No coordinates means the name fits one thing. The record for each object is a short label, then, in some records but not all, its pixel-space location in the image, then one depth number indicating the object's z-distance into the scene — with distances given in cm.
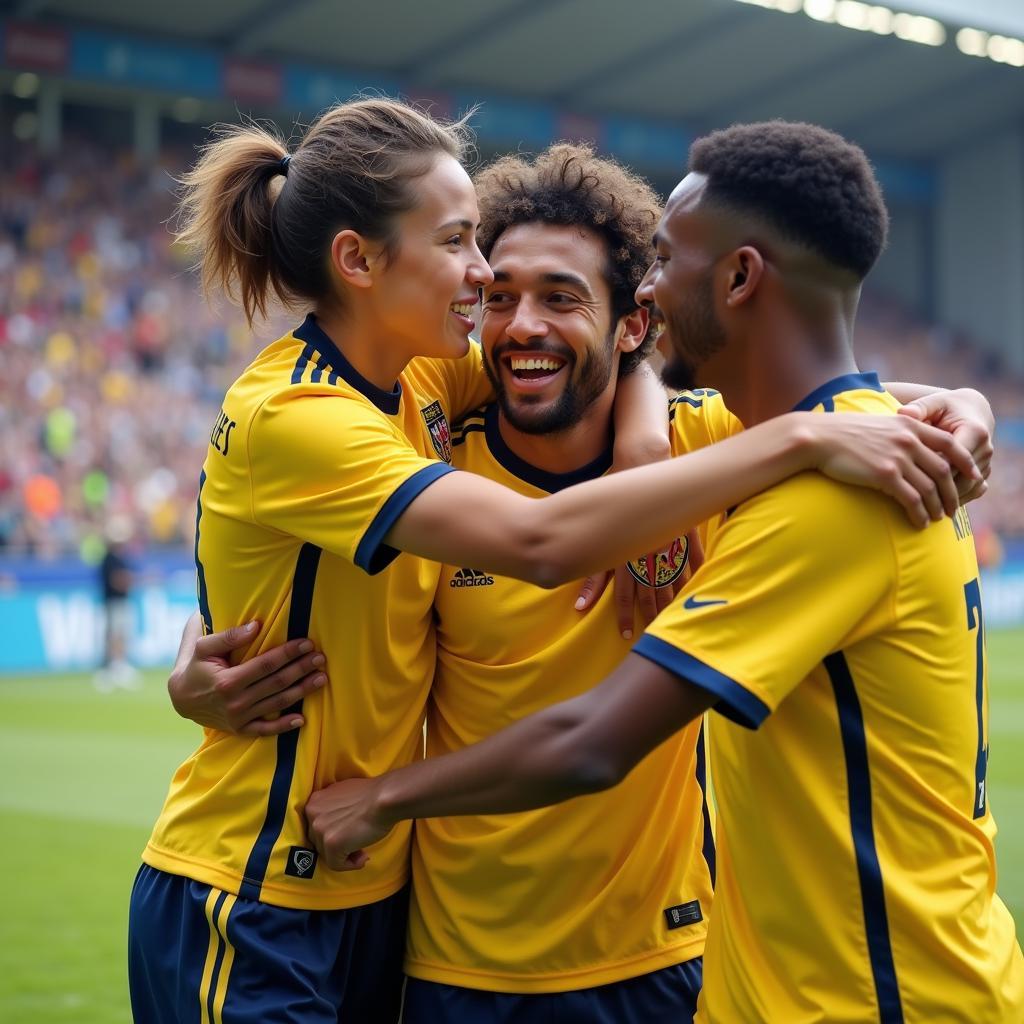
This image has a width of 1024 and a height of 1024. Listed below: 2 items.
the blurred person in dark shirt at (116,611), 1672
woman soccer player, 279
